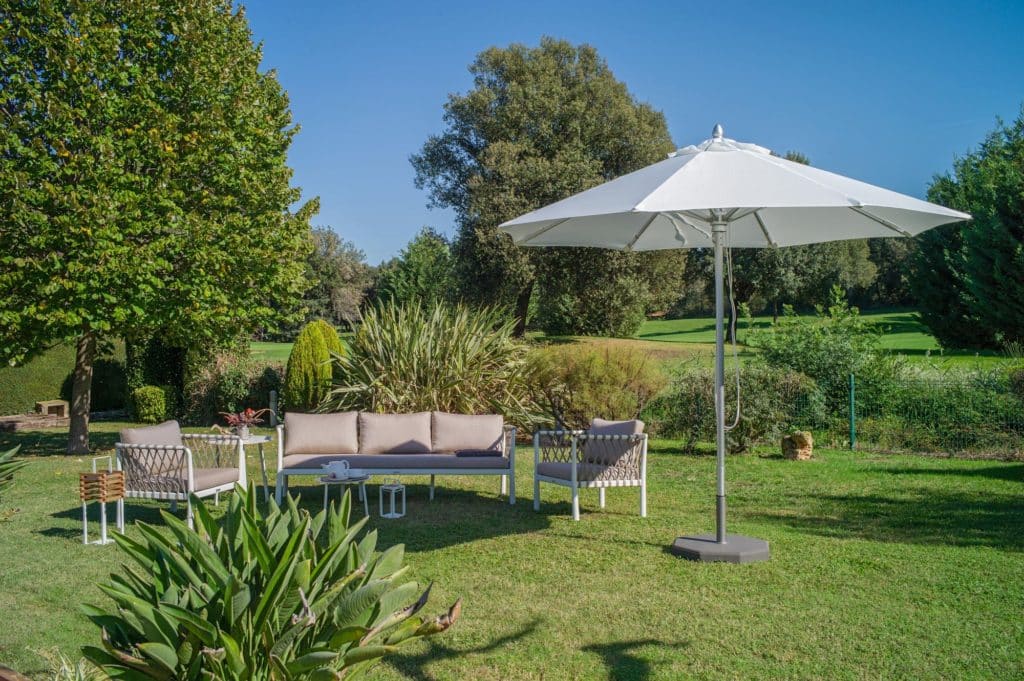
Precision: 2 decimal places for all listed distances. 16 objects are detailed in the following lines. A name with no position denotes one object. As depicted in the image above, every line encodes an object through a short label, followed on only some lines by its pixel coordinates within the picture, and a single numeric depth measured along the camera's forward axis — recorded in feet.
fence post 38.09
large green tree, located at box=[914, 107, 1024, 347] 64.64
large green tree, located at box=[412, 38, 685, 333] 69.10
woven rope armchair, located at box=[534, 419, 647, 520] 23.95
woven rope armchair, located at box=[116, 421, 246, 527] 23.02
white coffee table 23.90
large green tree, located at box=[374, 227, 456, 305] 94.53
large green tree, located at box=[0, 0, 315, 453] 35.14
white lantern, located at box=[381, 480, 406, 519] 24.58
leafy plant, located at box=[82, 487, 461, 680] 7.41
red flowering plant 26.32
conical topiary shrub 50.67
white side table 25.88
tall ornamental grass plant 37.55
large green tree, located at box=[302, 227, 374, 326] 120.47
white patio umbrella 16.74
